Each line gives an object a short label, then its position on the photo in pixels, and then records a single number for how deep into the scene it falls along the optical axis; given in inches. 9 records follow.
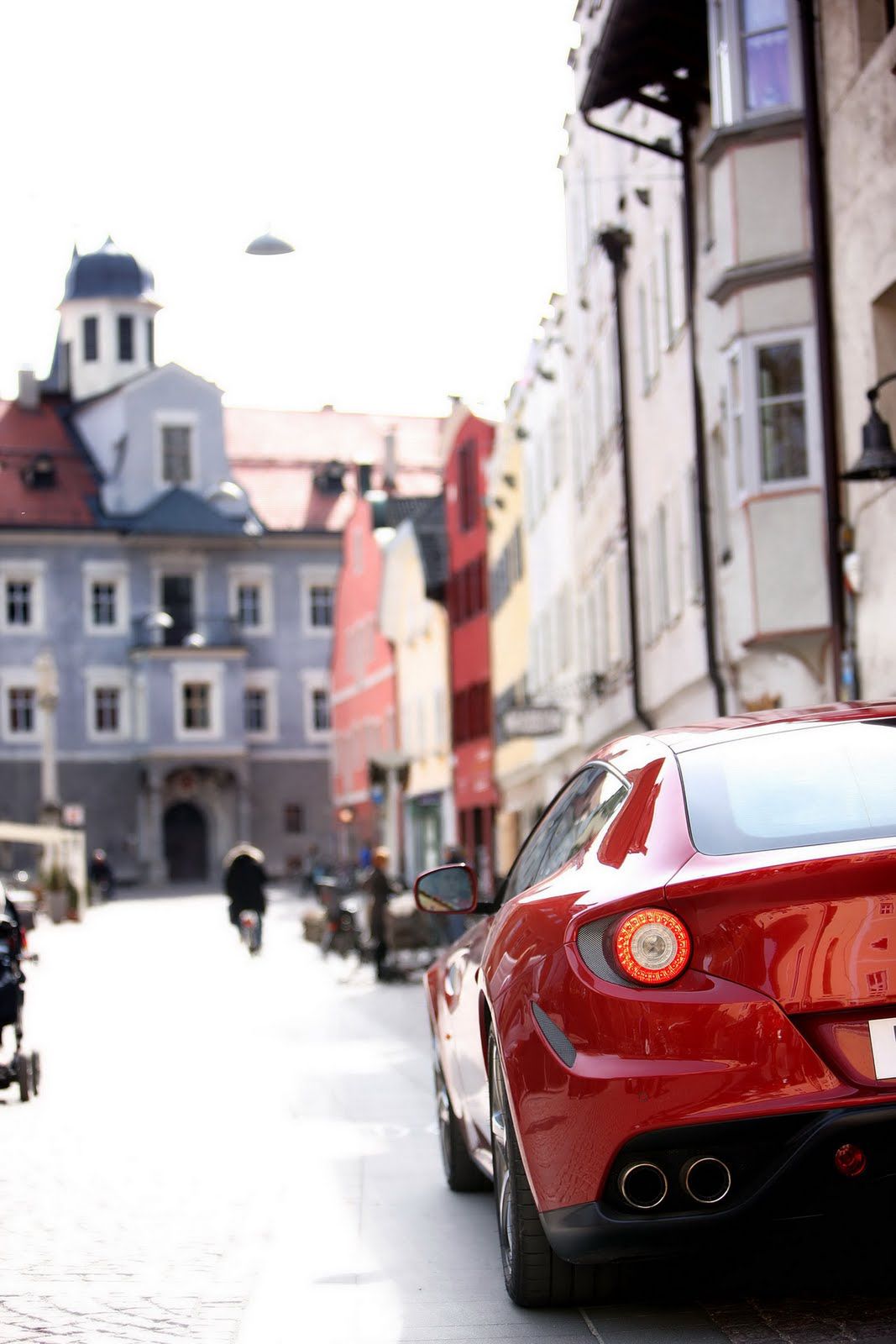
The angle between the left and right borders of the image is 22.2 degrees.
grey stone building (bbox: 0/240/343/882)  3253.0
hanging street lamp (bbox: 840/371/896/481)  550.0
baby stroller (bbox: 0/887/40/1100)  508.7
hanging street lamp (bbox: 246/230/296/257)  864.3
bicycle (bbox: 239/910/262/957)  1417.3
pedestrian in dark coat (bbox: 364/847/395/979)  1143.0
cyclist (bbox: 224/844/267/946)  1460.4
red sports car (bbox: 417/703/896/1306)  209.2
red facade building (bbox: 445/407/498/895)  2103.8
